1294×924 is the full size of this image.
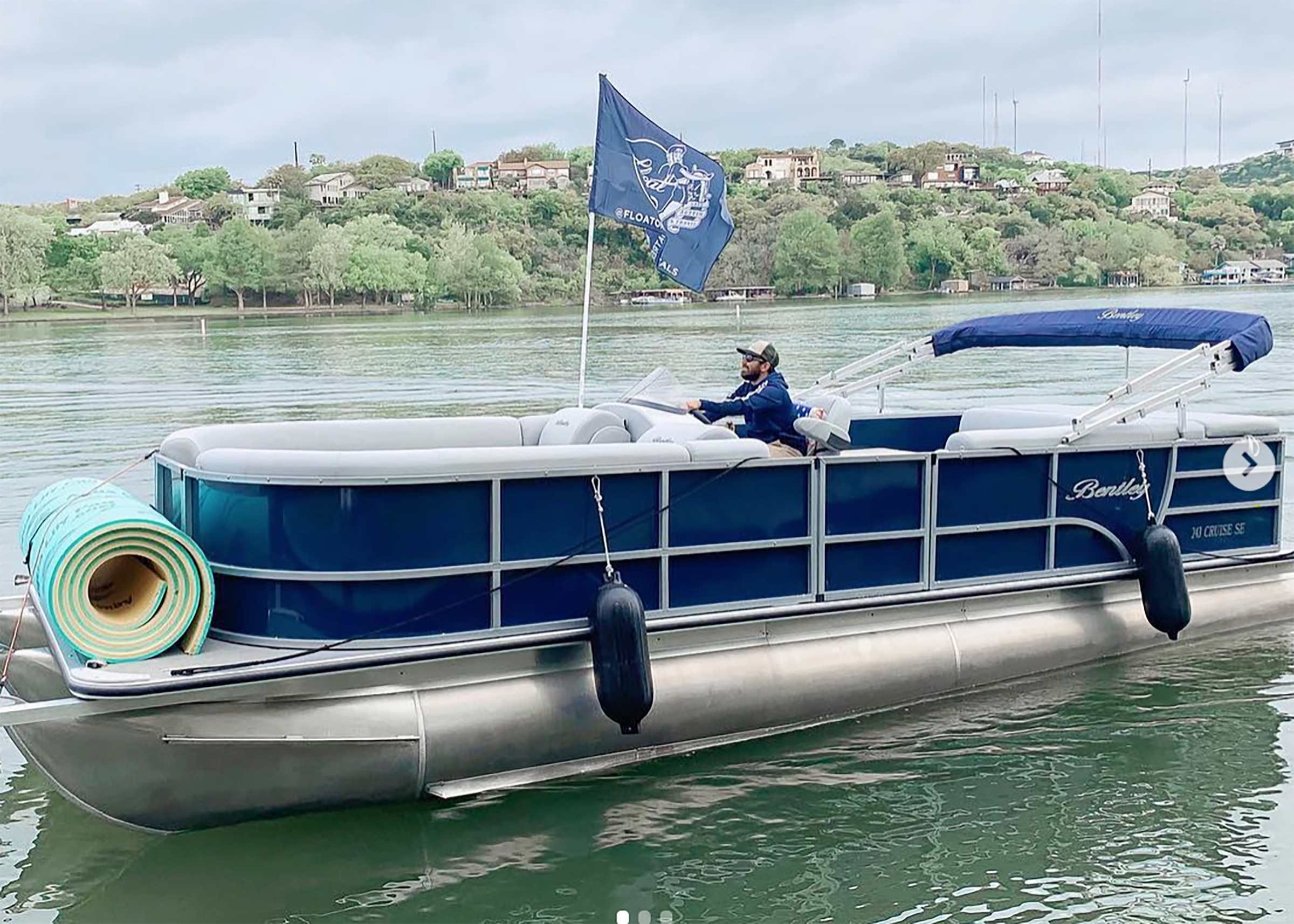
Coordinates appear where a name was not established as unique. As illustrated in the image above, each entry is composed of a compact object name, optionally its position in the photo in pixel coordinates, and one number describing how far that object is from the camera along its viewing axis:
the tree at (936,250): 123.69
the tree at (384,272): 109.69
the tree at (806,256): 119.44
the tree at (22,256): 108.44
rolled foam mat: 6.48
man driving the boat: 8.46
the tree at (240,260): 115.81
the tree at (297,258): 115.38
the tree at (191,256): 116.69
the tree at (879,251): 121.75
